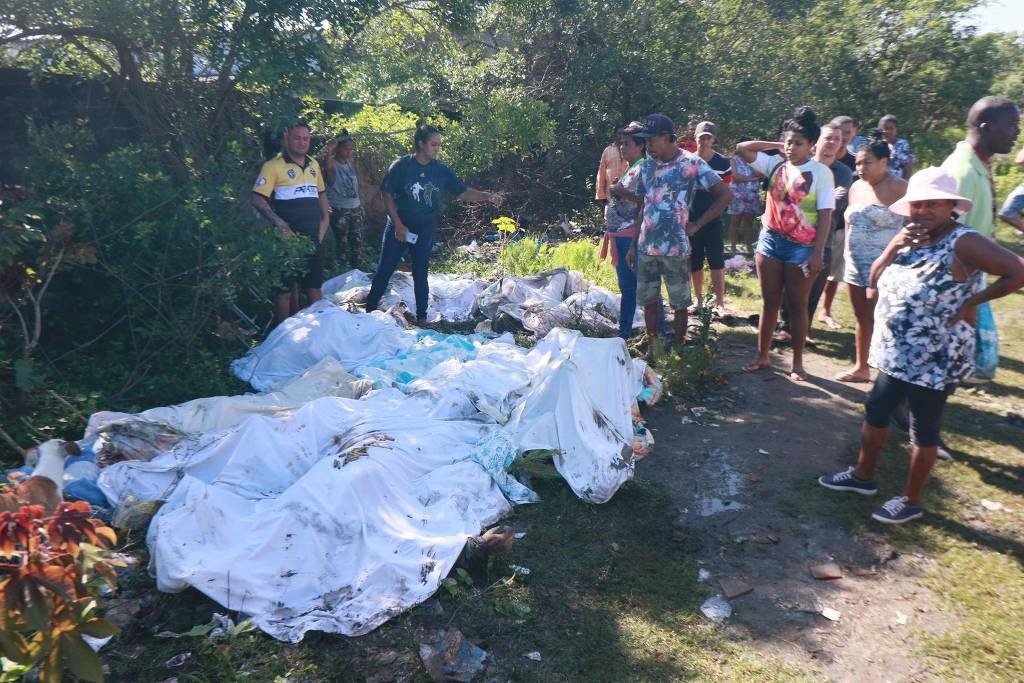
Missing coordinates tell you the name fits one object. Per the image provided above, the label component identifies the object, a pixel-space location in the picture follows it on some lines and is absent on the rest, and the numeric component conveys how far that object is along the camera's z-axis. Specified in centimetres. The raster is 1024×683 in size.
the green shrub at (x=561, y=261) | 805
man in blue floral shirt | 535
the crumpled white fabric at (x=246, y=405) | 407
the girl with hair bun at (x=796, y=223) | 520
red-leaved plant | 166
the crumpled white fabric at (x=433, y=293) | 698
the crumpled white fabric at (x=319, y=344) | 543
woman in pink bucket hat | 338
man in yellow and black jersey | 591
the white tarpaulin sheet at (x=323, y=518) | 300
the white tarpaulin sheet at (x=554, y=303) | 652
